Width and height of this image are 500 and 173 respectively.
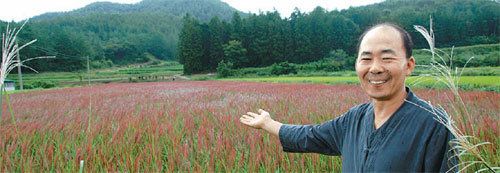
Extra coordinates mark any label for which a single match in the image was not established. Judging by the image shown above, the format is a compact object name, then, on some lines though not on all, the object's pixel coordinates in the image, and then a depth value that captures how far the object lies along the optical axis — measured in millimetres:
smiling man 936
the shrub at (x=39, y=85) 24625
